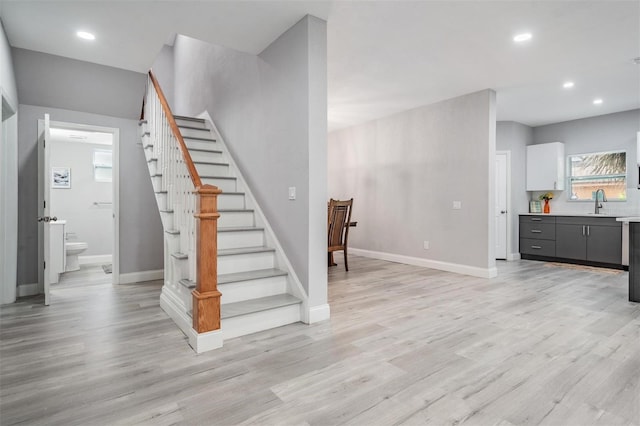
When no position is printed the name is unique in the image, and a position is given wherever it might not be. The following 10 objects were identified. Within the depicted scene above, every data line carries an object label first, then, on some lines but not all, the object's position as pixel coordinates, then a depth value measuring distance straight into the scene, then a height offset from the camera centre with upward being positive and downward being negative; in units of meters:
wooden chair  4.85 -0.19
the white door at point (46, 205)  3.50 +0.04
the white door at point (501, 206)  6.52 +0.09
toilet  5.27 -0.68
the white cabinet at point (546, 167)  6.34 +0.83
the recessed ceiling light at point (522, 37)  3.27 +1.66
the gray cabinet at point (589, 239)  5.36 -0.45
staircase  2.72 -0.53
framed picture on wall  6.25 +0.59
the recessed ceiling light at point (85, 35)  3.22 +1.64
